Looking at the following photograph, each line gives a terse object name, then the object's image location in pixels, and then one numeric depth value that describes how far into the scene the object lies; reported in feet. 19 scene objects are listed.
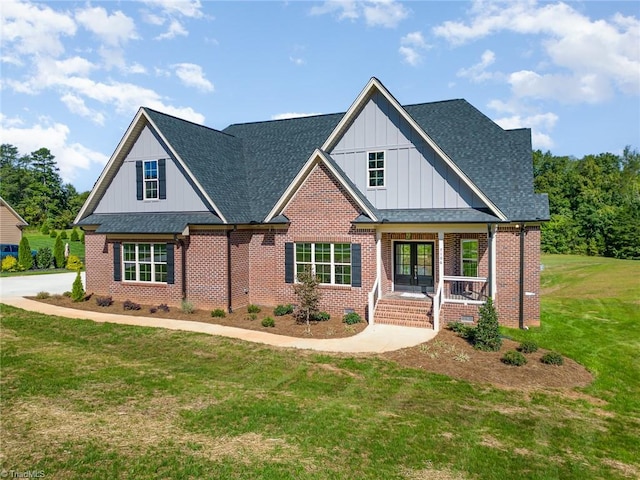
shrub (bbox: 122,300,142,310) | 61.77
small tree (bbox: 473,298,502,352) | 42.73
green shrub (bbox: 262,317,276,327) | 51.97
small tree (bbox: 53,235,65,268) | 120.88
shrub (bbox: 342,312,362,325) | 52.60
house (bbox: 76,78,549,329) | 53.62
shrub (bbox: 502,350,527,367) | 38.37
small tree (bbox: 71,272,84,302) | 66.18
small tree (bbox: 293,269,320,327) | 51.01
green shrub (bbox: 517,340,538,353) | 42.06
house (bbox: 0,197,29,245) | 124.88
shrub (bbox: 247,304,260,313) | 58.54
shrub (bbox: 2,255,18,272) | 112.47
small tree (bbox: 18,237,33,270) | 115.34
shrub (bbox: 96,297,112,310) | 63.67
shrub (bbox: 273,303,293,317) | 57.29
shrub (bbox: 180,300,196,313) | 59.47
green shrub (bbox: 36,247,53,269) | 119.44
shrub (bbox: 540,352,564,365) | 38.60
